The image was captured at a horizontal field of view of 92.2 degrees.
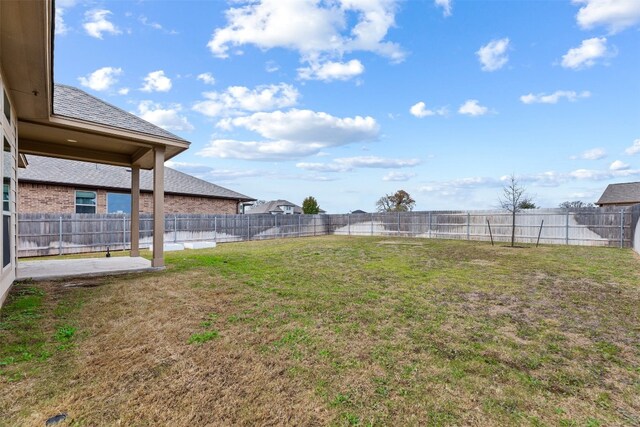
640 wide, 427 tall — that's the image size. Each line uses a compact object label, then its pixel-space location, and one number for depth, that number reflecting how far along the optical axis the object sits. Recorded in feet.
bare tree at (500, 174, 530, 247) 50.31
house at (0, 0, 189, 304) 11.13
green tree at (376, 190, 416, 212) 136.36
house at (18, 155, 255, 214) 44.14
